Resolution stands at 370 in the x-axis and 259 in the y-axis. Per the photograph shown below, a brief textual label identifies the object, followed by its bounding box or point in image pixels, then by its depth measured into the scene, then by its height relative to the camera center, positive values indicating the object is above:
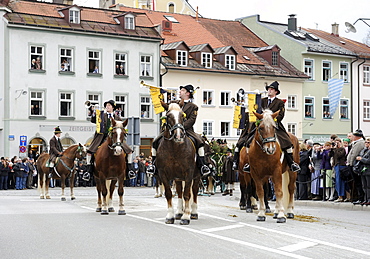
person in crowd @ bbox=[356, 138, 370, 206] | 20.77 -0.56
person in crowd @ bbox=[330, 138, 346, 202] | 23.12 -0.46
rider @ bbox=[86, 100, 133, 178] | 18.59 +0.37
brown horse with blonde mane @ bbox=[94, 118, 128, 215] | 17.66 -0.38
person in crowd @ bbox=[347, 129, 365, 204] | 21.67 -0.23
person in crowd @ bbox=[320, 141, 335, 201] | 23.86 -0.71
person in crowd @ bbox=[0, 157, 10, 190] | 39.53 -1.36
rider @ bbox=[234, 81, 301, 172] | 16.44 +0.42
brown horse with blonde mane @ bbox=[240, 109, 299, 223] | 15.46 -0.26
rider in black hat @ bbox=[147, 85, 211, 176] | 15.76 +0.28
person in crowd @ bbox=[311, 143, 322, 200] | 24.55 -0.76
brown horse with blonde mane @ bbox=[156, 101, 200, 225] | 14.93 -0.23
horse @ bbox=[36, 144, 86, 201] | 26.81 -0.67
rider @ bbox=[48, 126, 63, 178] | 27.22 -0.05
